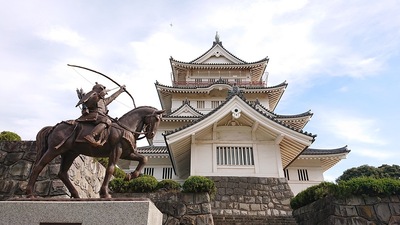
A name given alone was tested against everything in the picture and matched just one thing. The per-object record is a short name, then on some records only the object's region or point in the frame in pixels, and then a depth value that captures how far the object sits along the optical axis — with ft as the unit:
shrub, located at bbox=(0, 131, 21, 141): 21.62
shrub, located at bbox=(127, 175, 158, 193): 26.03
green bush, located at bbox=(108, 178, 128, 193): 25.84
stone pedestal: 10.62
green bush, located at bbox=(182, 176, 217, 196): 23.66
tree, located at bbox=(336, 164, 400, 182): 85.97
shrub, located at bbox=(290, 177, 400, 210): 20.43
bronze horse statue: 12.43
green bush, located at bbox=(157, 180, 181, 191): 24.99
